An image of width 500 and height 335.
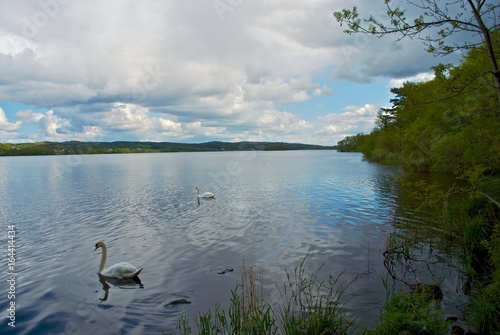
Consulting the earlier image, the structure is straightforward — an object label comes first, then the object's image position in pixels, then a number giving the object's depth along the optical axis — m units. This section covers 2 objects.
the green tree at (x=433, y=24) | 5.54
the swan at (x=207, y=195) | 32.97
